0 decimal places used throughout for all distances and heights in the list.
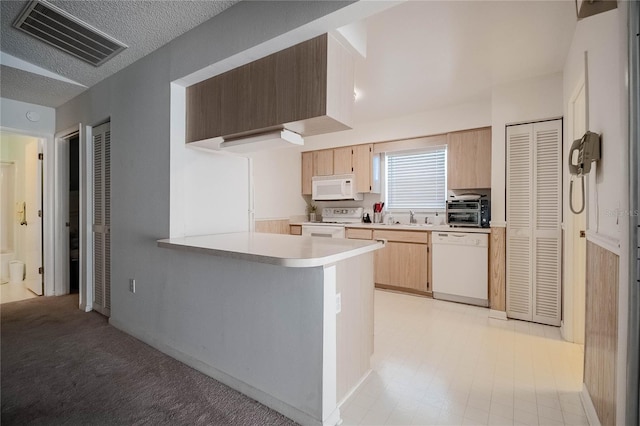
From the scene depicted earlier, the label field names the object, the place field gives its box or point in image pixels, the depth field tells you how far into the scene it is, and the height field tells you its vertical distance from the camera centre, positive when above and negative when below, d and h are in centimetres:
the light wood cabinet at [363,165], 460 +71
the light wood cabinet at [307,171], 522 +71
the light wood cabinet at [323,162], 499 +83
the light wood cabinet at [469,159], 363 +65
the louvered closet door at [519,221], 299 -12
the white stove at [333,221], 453 -20
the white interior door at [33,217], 372 -10
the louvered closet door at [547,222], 285 -13
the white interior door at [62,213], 364 -3
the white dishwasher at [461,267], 339 -70
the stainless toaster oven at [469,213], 348 -4
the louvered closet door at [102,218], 296 -8
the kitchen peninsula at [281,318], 147 -64
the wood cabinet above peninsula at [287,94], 161 +73
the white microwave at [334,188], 471 +37
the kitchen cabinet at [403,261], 380 -70
